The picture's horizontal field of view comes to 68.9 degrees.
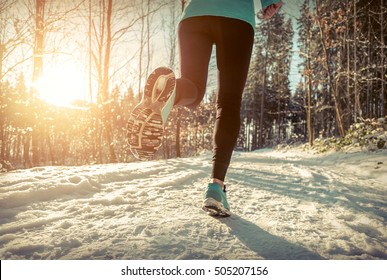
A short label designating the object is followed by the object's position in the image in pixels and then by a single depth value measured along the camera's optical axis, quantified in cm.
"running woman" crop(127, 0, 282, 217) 141
